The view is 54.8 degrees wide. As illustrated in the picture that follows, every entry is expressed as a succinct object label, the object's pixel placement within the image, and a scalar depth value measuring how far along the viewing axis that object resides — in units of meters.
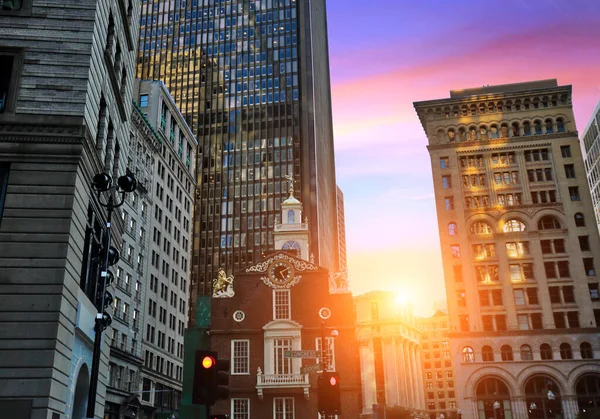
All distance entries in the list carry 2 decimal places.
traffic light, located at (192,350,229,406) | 11.41
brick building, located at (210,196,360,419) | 56.19
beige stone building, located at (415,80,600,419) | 71.94
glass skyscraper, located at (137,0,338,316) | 123.56
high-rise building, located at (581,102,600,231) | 130.25
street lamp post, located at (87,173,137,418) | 15.91
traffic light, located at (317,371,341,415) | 20.53
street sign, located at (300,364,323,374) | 27.18
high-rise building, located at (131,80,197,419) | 72.31
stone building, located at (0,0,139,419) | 19.12
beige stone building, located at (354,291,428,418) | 97.38
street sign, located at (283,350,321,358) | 27.40
